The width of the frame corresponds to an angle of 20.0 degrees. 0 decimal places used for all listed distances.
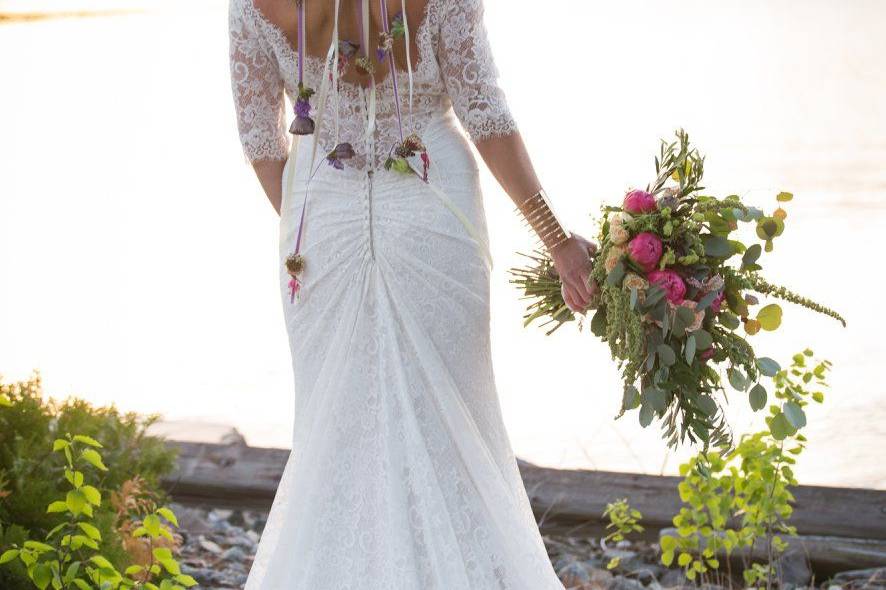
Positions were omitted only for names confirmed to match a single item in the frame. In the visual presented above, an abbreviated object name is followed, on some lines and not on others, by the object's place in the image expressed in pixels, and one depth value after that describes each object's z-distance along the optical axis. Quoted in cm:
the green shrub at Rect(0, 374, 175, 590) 697
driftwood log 856
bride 565
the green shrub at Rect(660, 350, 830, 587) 757
